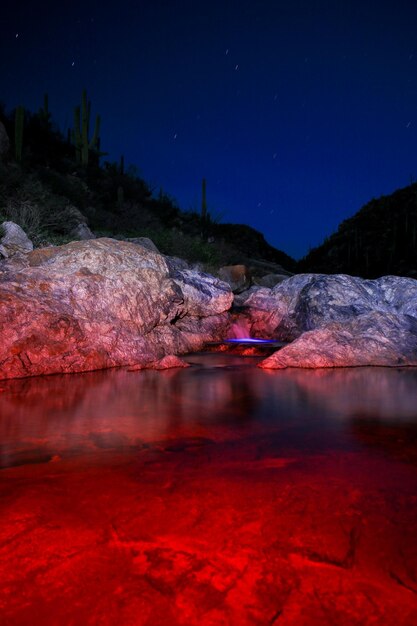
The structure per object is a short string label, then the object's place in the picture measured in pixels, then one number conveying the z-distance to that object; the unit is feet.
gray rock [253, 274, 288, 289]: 61.46
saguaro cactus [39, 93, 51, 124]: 85.61
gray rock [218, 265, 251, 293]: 55.98
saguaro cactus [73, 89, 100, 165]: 79.41
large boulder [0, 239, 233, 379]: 19.22
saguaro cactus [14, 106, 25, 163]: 60.54
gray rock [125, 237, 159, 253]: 46.03
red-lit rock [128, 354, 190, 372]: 21.34
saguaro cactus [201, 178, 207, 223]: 92.96
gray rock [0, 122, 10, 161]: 56.77
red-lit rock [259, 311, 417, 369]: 22.62
